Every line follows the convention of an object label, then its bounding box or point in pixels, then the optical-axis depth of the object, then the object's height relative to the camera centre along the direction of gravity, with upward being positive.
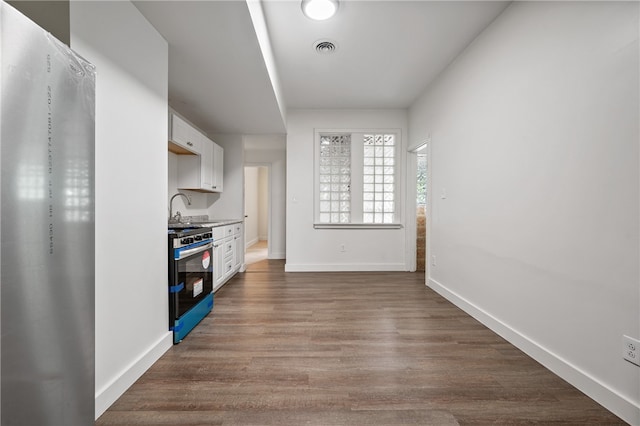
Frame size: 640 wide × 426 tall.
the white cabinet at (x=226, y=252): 3.23 -0.56
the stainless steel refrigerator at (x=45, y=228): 0.70 -0.05
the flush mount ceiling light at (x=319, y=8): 2.06 +1.54
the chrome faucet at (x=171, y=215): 3.39 -0.06
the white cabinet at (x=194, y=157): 3.03 +0.71
